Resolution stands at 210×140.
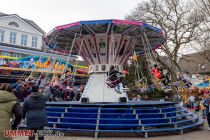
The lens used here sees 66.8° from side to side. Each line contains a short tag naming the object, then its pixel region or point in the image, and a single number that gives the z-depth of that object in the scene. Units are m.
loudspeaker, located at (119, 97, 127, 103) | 8.57
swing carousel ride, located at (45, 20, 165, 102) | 8.17
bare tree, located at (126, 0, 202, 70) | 19.22
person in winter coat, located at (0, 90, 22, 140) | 2.95
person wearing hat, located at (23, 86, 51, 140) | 3.78
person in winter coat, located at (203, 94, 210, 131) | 6.61
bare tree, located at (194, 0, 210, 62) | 17.99
